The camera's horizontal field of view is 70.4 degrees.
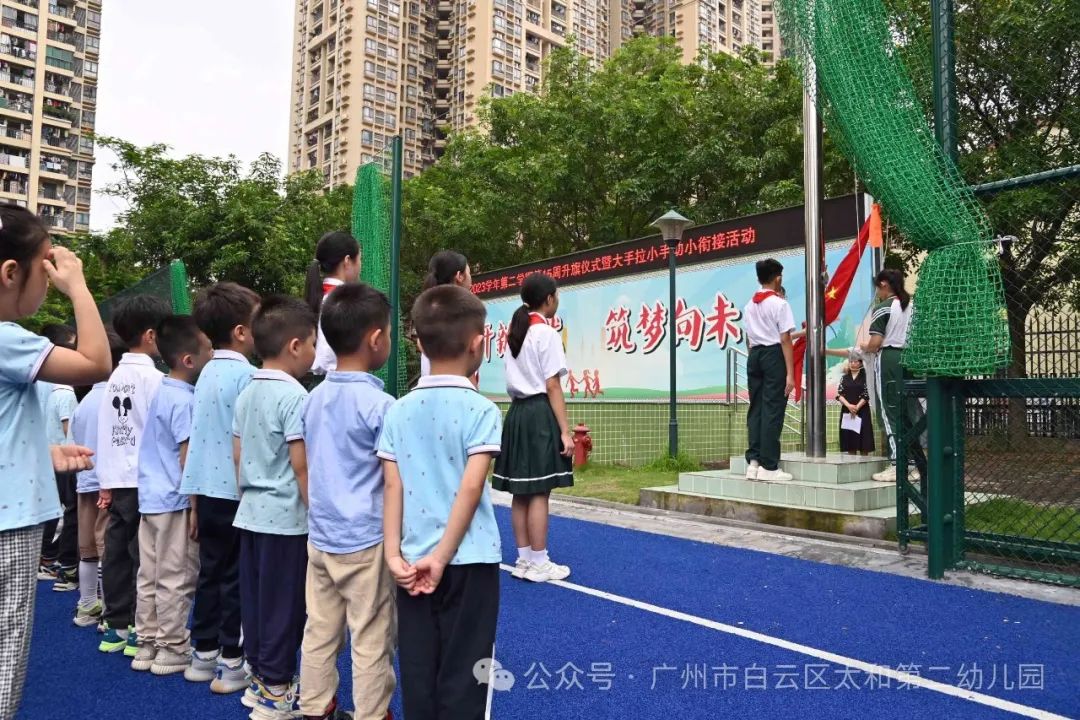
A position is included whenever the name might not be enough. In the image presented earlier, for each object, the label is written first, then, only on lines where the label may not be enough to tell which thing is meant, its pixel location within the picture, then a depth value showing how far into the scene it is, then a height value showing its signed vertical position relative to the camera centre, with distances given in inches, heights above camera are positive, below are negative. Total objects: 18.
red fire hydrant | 427.5 -27.0
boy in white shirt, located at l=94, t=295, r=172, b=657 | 135.6 -9.8
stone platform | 213.8 -30.8
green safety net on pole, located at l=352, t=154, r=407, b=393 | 243.9 +56.7
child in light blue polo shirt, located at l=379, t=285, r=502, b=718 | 77.4 -12.8
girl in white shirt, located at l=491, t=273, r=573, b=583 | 173.6 -6.8
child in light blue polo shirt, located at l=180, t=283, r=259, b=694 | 119.0 -16.2
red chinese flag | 317.7 +50.2
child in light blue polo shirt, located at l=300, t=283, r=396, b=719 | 90.8 -14.1
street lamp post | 388.8 +72.7
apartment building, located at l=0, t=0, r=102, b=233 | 1966.0 +770.5
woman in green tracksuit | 227.1 +21.3
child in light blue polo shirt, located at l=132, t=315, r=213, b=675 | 122.6 -23.7
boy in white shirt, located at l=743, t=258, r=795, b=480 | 233.0 +10.2
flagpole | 246.7 +32.0
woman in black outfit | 337.4 -2.9
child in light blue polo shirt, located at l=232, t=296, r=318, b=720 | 101.7 -14.5
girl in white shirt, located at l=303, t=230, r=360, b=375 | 146.3 +25.3
